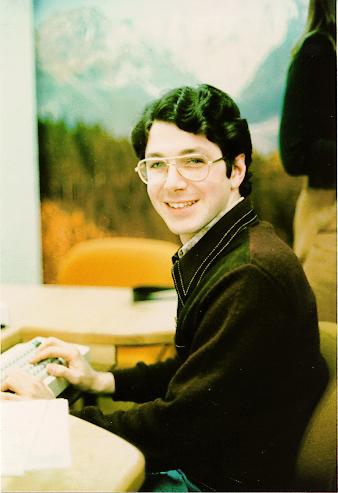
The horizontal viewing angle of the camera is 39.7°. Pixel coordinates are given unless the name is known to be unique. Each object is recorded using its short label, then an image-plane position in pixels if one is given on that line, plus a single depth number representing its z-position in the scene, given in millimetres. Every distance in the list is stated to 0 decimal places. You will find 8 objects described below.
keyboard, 1091
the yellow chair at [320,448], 945
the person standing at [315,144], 1217
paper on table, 761
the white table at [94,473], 712
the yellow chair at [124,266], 1466
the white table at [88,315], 1344
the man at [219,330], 872
